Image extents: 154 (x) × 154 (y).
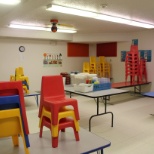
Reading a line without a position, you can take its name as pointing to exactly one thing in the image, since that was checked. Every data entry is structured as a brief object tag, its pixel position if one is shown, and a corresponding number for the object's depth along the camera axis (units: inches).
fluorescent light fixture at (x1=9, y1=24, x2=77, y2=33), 249.3
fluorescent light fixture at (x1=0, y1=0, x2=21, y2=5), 135.4
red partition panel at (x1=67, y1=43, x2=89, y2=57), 350.7
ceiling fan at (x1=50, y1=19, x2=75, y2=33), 213.1
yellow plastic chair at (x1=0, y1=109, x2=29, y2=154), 69.1
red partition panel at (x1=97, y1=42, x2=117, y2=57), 347.6
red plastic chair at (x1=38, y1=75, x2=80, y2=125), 89.0
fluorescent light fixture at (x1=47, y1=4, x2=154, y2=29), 154.9
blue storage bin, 169.2
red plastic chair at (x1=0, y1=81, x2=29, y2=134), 70.7
